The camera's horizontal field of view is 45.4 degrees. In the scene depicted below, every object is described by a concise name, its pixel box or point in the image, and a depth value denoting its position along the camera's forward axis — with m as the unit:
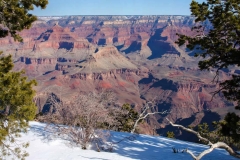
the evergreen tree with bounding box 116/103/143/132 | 24.32
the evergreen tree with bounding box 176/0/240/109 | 11.38
